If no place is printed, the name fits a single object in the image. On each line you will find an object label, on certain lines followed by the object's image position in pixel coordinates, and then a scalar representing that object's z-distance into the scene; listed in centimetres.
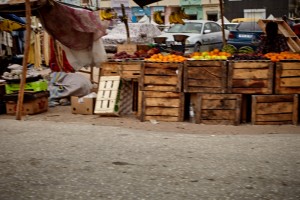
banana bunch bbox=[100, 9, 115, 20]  1359
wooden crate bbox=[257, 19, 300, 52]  1166
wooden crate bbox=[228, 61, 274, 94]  786
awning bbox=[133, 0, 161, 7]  1127
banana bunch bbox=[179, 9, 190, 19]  1505
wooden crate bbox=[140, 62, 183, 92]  811
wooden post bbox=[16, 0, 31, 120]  828
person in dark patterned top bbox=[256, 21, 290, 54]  1039
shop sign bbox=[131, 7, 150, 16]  4422
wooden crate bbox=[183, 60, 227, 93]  791
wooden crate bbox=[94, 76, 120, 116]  876
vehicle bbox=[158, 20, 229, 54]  1911
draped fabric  949
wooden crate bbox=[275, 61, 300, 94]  786
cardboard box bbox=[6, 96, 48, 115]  912
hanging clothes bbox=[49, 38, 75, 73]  1139
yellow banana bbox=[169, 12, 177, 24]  1478
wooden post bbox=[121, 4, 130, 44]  1303
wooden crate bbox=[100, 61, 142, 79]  898
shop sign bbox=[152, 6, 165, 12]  4334
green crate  932
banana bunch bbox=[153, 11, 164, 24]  1725
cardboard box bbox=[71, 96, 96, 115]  916
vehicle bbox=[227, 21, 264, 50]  1772
